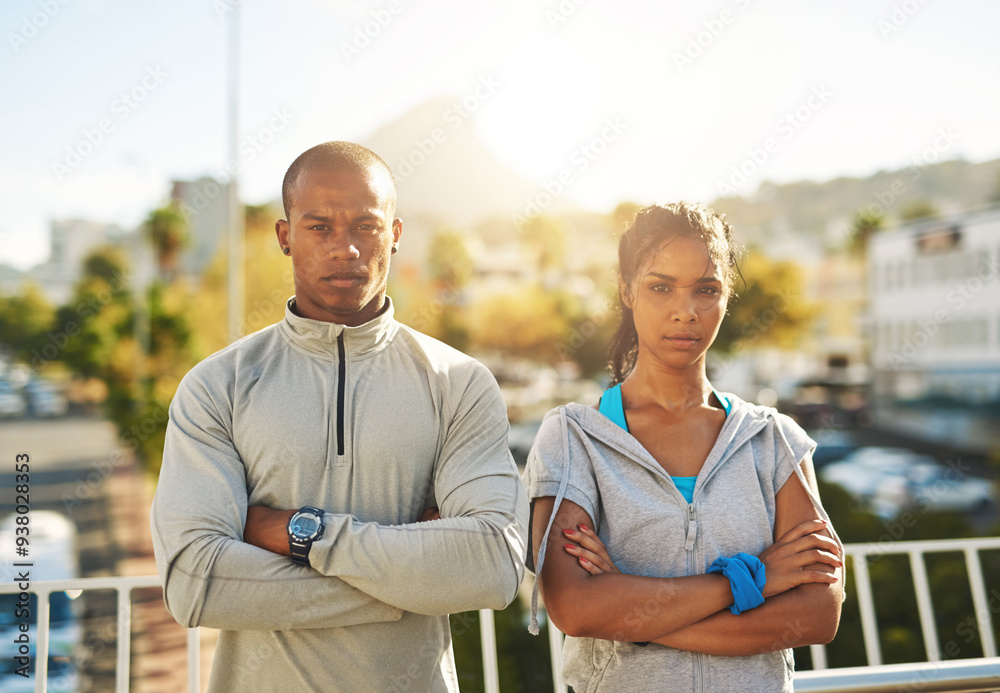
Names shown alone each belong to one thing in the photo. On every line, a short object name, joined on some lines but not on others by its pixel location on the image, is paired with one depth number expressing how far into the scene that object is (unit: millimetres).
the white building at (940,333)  25547
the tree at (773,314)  24766
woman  1808
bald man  1639
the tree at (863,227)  30062
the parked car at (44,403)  32812
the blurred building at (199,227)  35375
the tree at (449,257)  48312
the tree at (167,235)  32500
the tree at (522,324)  33969
